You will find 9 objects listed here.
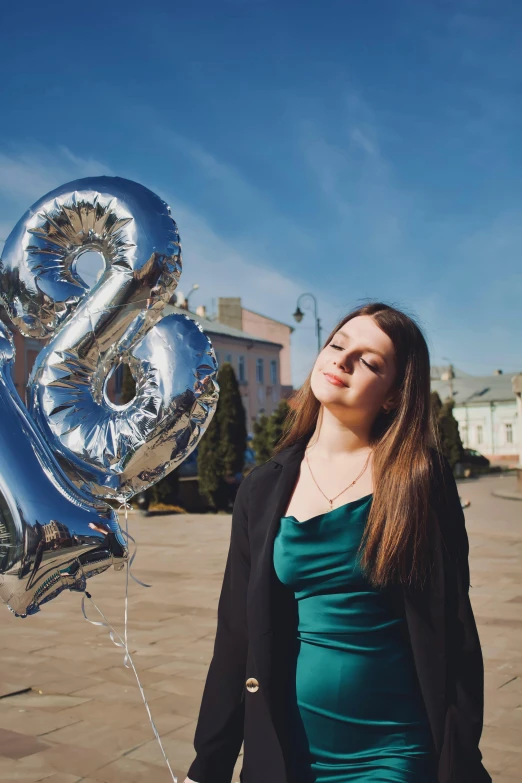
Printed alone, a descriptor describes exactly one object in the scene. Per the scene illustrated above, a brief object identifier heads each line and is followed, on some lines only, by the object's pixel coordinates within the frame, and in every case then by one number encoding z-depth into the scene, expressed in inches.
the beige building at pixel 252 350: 1902.1
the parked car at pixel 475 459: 1699.1
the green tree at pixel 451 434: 1373.0
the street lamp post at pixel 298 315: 1135.0
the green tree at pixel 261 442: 832.9
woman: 69.1
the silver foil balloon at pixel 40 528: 77.7
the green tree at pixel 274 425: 814.5
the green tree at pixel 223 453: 765.9
